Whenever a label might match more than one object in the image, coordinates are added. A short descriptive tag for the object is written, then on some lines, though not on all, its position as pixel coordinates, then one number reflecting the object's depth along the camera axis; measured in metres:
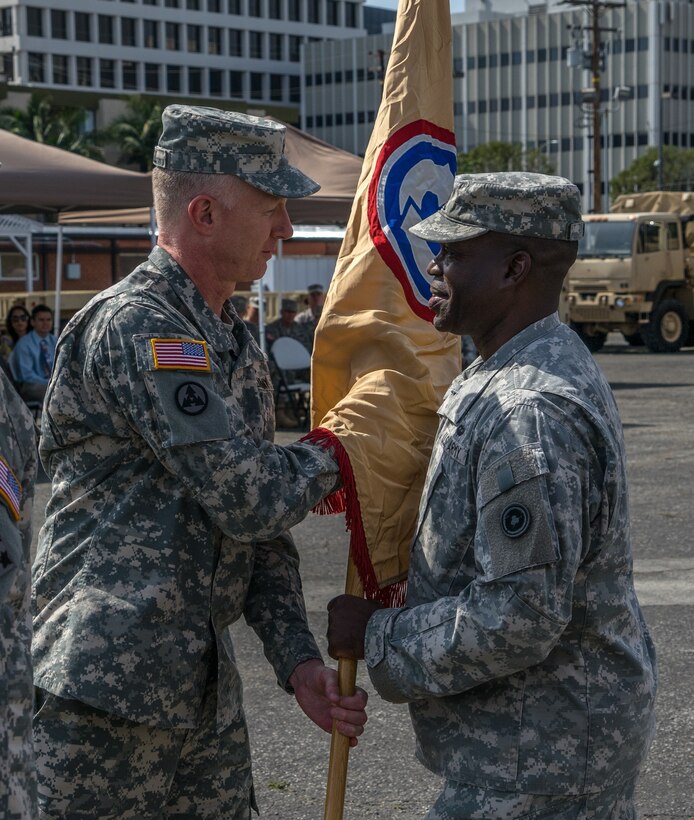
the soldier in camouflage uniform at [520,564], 2.16
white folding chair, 13.33
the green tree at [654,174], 68.12
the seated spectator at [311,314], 14.75
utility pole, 40.38
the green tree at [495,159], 67.81
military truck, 24.06
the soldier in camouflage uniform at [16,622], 1.57
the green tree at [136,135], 71.56
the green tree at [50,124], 65.44
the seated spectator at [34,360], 12.27
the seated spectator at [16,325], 13.30
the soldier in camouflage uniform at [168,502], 2.51
